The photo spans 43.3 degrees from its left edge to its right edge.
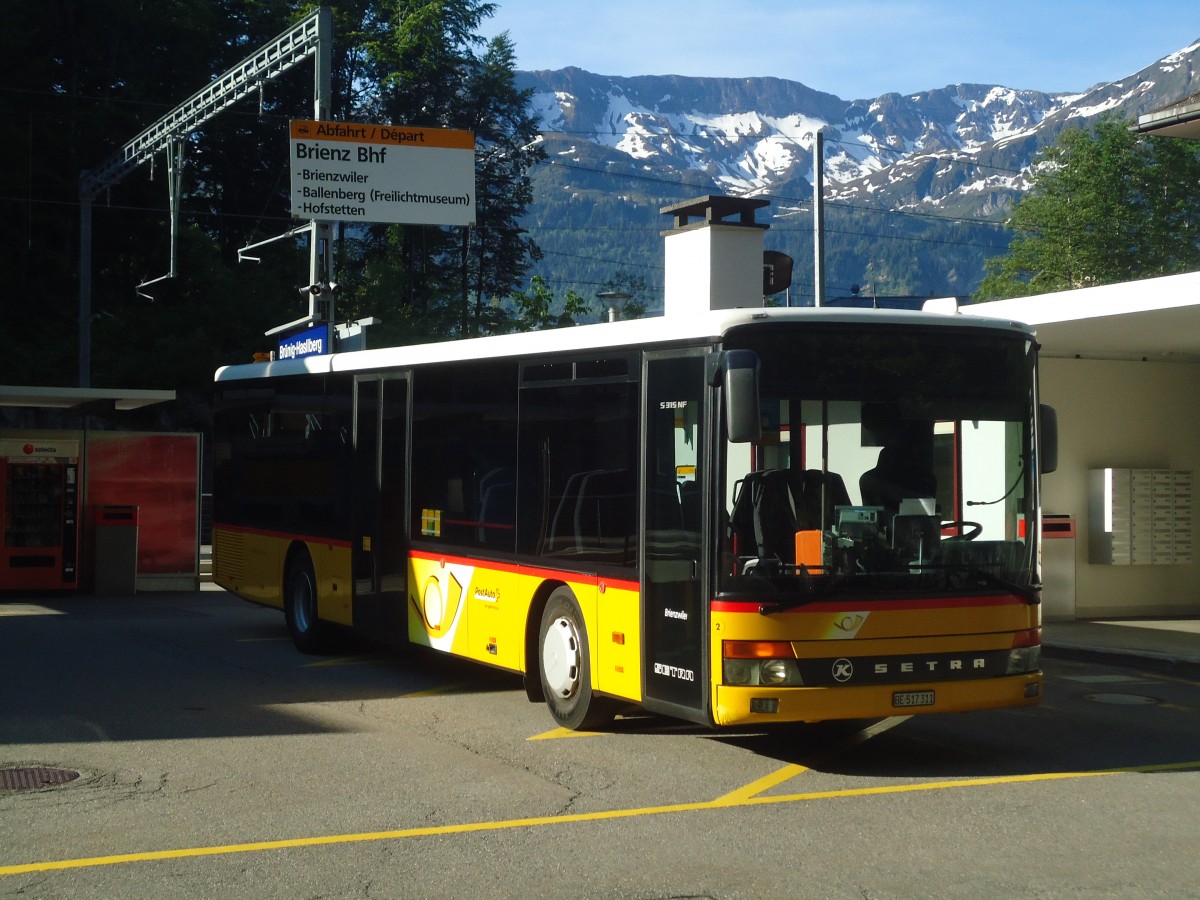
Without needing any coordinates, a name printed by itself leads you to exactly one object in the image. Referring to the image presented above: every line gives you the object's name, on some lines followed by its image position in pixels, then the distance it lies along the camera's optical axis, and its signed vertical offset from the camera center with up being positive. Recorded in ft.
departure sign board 70.49 +15.33
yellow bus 27.20 -0.44
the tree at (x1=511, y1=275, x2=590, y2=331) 161.89 +20.06
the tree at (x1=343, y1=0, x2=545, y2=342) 186.70 +48.15
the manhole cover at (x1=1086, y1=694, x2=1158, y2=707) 37.68 -5.15
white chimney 66.64 +10.50
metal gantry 69.41 +20.16
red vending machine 68.85 -1.16
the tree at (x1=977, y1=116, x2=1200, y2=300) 287.07 +54.83
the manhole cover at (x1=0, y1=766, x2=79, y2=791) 26.50 -5.18
